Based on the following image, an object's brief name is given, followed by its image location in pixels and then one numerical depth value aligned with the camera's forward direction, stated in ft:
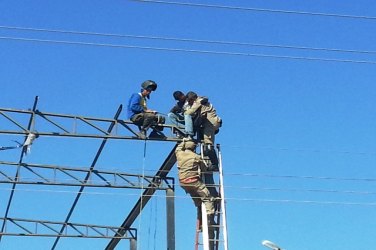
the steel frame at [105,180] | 61.05
